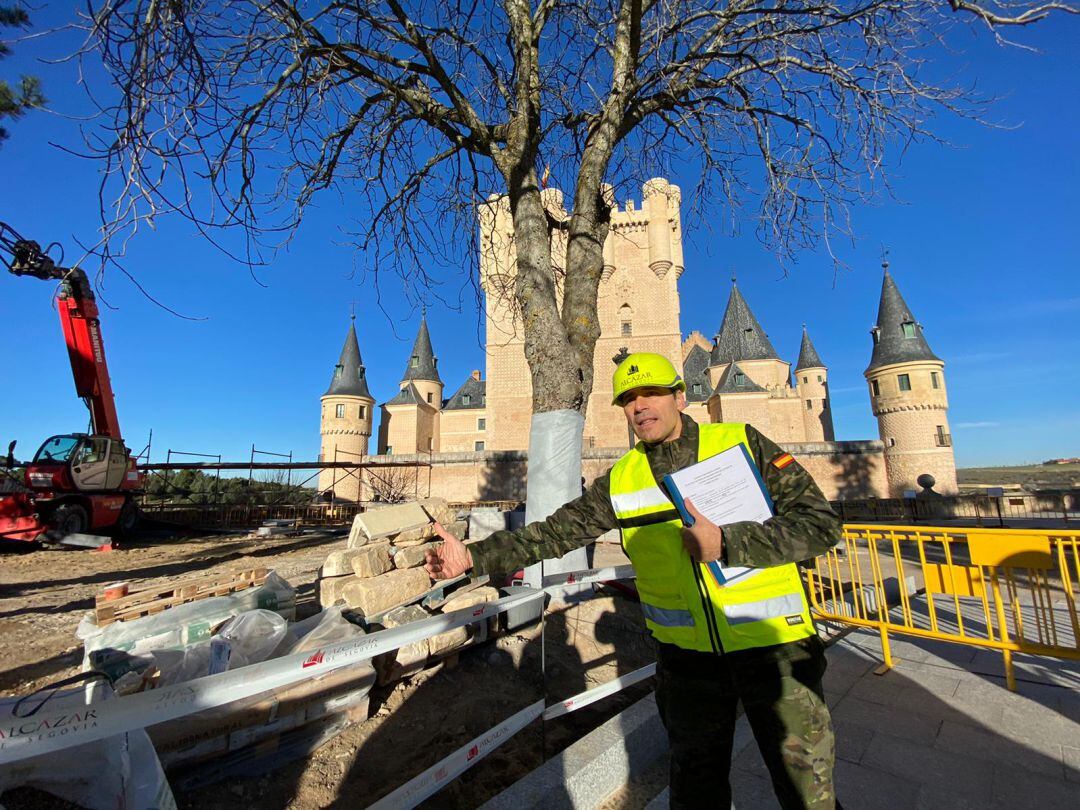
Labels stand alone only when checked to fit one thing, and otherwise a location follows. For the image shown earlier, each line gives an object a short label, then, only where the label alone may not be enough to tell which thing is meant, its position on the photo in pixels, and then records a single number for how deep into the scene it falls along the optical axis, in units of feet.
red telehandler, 37.01
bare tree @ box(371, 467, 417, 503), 82.84
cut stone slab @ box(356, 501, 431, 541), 16.65
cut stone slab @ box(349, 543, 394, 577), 13.98
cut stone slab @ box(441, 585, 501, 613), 12.98
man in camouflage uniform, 5.19
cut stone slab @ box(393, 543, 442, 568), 15.10
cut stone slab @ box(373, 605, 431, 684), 10.75
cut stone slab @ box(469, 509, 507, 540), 22.06
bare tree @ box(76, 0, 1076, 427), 16.63
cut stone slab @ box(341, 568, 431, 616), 12.89
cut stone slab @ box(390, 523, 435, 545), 16.96
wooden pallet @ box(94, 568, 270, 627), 13.24
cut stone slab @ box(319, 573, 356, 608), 13.91
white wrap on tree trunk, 15.89
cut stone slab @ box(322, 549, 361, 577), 14.84
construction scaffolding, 64.90
